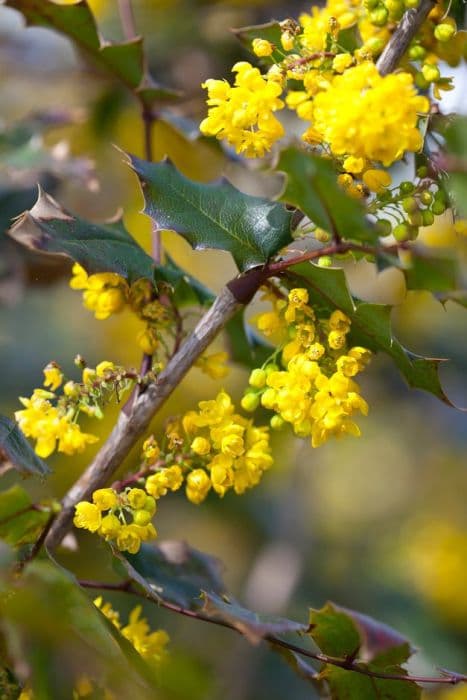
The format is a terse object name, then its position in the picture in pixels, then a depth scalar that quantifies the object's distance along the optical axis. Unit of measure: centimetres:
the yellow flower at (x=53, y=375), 93
